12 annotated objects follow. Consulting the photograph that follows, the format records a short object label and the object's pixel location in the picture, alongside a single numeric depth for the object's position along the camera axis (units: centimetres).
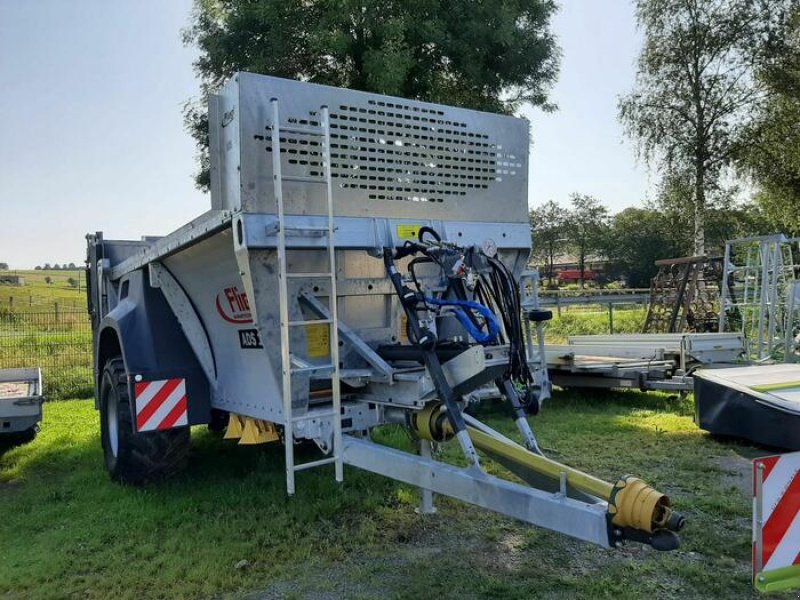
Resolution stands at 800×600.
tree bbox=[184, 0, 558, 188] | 1038
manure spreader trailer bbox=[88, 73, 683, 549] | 365
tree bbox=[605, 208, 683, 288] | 5169
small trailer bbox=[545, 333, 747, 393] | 870
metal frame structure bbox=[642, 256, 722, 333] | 1382
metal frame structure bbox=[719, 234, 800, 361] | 970
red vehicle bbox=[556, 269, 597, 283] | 6566
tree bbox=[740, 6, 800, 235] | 1677
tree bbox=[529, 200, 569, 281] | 5647
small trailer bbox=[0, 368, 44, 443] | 615
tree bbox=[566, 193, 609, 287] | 5581
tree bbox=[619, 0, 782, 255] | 1728
